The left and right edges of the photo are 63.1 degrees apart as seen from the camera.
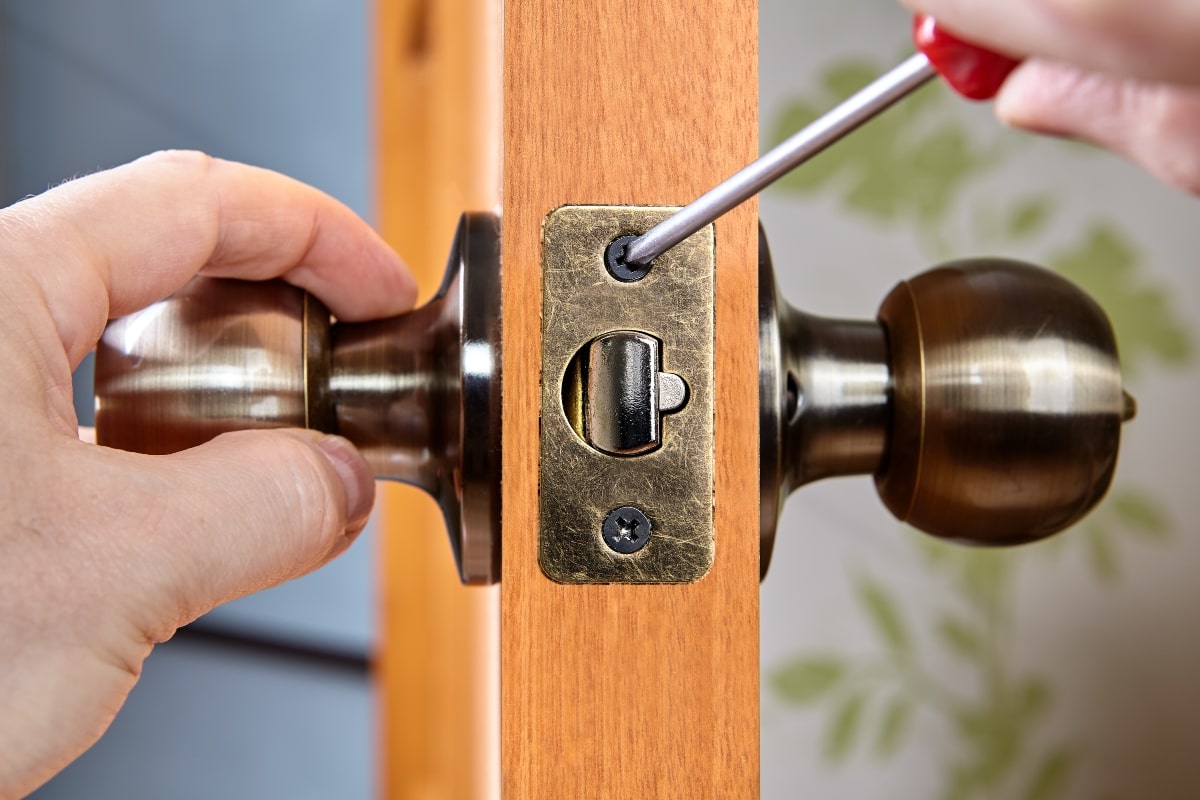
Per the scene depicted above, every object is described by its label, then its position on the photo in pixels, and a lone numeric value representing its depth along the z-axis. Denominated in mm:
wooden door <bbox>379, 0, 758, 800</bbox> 225
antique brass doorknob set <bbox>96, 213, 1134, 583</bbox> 271
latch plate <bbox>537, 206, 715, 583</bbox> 221
